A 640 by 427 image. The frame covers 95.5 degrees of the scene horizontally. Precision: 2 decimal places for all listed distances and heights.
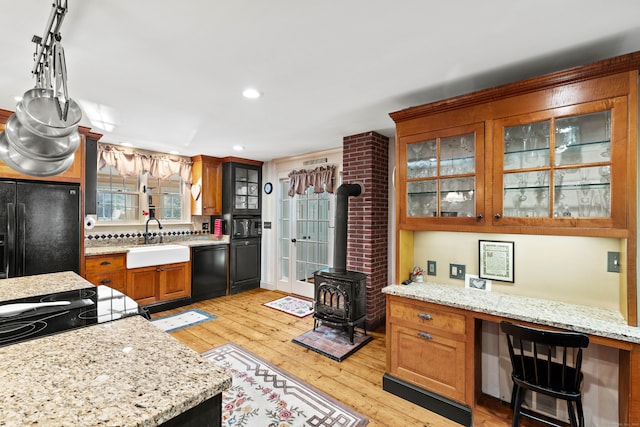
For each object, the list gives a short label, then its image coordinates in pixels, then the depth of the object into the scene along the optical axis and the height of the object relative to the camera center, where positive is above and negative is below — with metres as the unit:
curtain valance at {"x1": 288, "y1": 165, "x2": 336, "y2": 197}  4.50 +0.53
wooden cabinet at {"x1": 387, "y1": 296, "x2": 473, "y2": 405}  2.06 -1.02
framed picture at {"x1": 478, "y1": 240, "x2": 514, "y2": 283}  2.30 -0.39
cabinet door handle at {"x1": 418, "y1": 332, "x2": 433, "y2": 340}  2.21 -0.94
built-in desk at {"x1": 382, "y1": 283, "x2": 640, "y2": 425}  1.65 -0.86
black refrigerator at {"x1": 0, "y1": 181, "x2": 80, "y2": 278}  2.88 -0.16
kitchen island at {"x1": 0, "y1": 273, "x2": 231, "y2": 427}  0.76 -0.53
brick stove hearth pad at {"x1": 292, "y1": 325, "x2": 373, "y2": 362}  3.05 -1.46
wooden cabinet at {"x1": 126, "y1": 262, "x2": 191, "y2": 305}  4.01 -1.02
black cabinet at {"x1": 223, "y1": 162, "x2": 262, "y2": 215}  5.20 +0.45
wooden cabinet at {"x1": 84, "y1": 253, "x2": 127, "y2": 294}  3.60 -0.74
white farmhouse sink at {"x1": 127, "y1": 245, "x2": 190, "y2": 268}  3.96 -0.61
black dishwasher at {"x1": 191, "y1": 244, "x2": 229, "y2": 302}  4.68 -0.99
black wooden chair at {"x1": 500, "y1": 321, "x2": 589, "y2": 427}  1.63 -1.00
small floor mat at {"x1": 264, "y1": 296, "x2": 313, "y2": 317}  4.25 -1.45
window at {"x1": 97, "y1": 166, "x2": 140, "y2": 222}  4.31 +0.24
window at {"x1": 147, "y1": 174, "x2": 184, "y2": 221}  4.79 +0.27
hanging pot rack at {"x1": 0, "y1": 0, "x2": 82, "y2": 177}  1.43 +0.45
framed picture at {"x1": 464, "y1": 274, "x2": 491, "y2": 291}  2.39 -0.59
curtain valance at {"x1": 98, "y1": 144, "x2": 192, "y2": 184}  4.16 +0.78
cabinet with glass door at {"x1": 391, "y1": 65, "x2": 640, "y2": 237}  1.74 +0.39
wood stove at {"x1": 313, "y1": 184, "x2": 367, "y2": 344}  3.25 -0.88
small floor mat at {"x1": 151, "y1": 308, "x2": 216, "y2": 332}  3.71 -1.45
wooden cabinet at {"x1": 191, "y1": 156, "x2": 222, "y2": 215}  5.02 +0.47
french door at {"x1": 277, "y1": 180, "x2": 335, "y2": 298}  4.71 -0.43
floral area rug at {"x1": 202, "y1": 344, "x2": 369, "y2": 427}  2.07 -1.48
